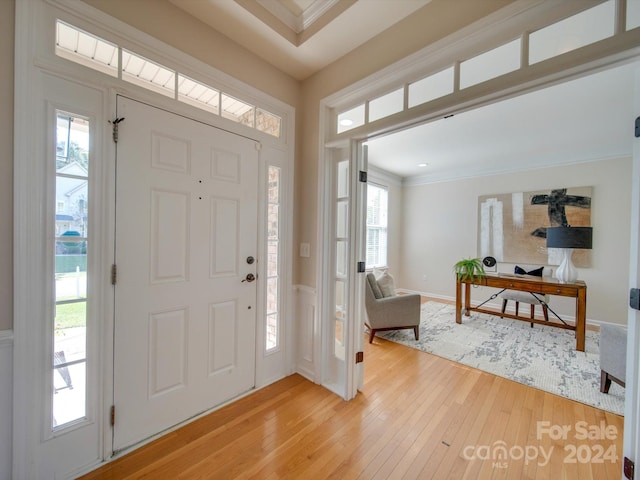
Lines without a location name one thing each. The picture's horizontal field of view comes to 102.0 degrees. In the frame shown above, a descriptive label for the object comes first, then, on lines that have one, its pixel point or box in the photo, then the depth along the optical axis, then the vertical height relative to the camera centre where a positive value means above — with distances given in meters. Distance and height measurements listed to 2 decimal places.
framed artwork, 4.20 +0.37
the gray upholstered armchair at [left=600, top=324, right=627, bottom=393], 2.03 -0.91
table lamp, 3.07 +0.01
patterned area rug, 2.34 -1.31
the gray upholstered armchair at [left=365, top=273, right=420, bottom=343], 3.24 -0.90
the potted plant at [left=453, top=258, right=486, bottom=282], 3.93 -0.47
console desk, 3.14 -0.63
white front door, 1.56 -0.25
